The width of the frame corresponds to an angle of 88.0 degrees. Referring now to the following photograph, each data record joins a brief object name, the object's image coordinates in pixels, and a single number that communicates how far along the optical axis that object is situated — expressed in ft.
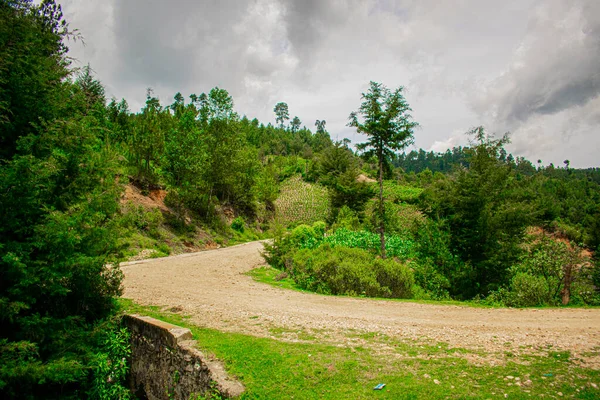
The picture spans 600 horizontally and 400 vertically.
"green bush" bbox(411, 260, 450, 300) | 43.39
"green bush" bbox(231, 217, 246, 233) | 108.85
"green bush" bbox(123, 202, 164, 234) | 69.25
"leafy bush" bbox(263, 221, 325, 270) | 56.44
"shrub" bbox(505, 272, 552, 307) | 36.29
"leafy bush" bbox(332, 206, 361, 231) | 85.07
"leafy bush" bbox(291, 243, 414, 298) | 38.06
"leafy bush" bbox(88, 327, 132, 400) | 22.66
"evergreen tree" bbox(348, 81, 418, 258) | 52.11
